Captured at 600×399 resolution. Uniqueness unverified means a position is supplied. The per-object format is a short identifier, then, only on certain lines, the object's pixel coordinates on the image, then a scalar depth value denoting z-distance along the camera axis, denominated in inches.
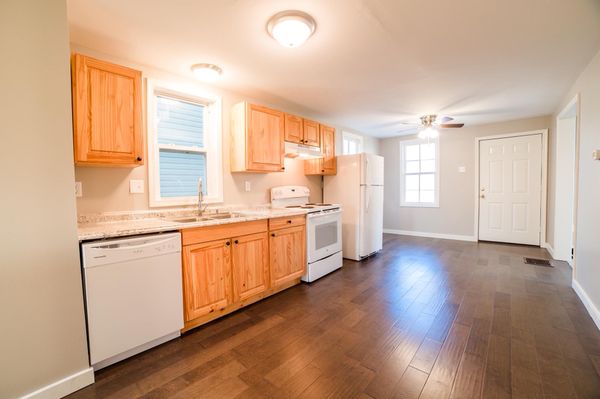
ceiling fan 172.0
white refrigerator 167.6
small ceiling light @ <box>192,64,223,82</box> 101.0
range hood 140.4
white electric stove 131.6
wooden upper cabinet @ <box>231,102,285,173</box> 120.2
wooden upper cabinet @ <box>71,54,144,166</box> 74.4
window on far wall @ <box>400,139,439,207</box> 232.8
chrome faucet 109.5
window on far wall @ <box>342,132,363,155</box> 214.7
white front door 191.0
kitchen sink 102.8
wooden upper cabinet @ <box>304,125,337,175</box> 168.1
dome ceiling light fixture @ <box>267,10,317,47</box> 71.5
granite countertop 67.4
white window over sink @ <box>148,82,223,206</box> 102.6
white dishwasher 65.9
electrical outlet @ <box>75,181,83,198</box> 83.4
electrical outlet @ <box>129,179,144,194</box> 95.3
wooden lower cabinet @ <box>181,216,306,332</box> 85.6
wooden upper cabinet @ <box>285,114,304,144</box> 139.6
